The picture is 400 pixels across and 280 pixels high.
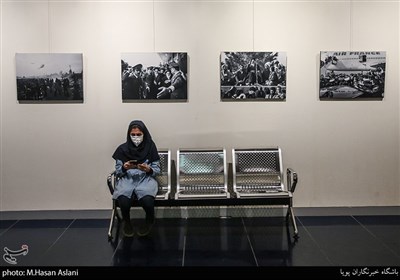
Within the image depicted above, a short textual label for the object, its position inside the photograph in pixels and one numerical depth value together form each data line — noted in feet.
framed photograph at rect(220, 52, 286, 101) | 16.35
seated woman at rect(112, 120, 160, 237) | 13.98
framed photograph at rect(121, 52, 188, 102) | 16.31
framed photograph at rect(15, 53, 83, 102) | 16.34
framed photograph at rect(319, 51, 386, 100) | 16.49
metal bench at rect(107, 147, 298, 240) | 15.70
